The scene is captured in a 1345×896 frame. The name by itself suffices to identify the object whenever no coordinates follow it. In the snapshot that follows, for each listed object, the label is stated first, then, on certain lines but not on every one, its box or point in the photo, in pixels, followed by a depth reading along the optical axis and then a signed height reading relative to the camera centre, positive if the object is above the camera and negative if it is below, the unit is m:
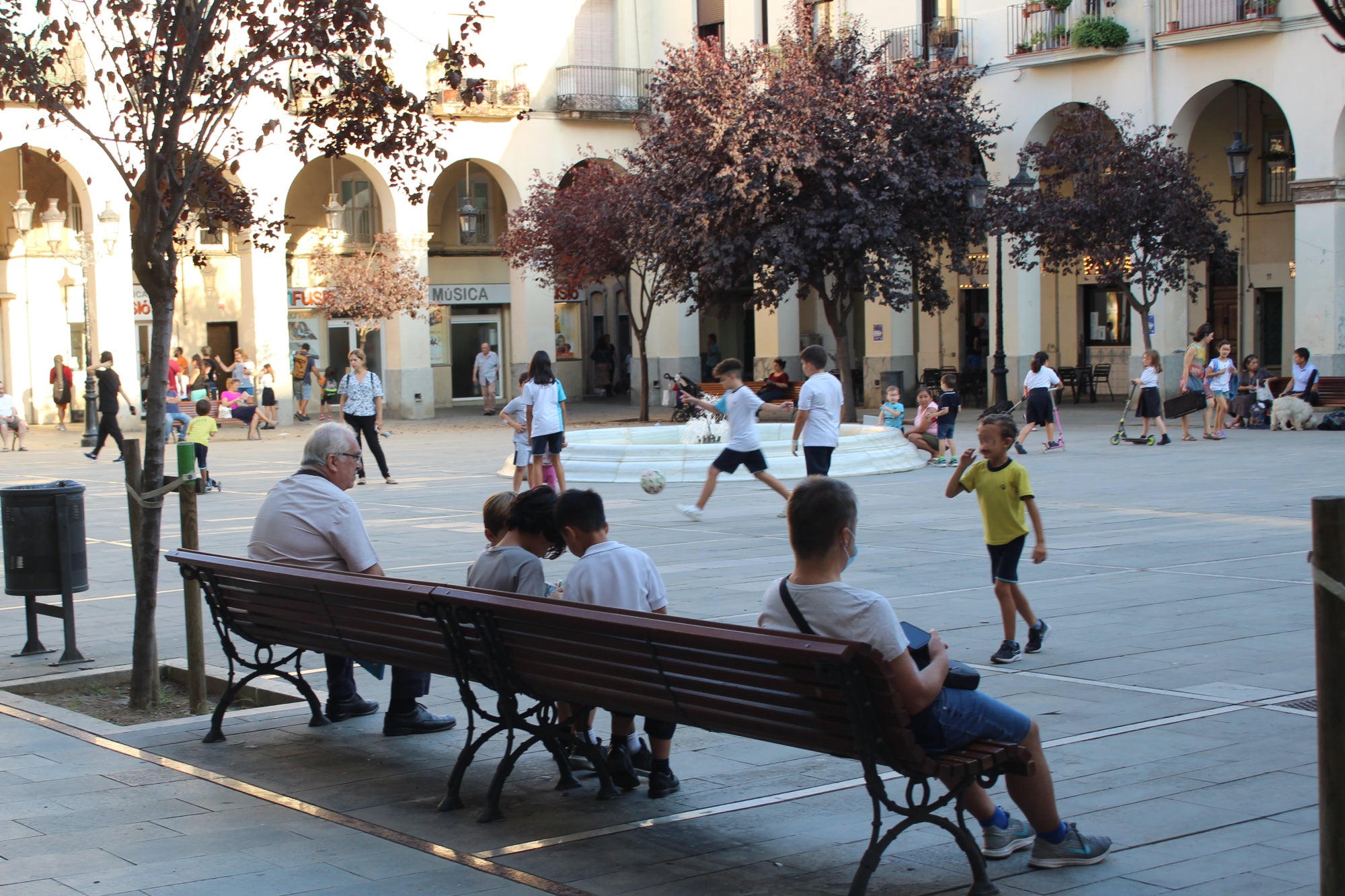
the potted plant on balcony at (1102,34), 30.75 +6.62
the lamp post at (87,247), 28.66 +2.74
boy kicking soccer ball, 14.24 -0.74
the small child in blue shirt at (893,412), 21.72 -0.84
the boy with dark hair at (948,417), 20.27 -0.88
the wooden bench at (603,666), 4.18 -1.02
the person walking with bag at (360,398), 18.27 -0.37
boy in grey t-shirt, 5.79 -0.74
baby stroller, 25.85 -0.85
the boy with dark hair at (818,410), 13.81 -0.49
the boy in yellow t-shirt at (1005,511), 7.73 -0.84
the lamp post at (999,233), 27.66 +2.37
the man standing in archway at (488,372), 38.19 -0.18
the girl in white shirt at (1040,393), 21.83 -0.61
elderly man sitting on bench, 6.44 -0.70
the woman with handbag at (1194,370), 23.56 -0.35
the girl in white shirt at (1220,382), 23.84 -0.56
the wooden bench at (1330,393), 26.77 -0.87
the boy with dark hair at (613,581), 5.41 -0.81
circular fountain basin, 18.59 -1.27
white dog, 25.22 -1.17
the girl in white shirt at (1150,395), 22.83 -0.71
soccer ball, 16.62 -1.37
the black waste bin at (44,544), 8.29 -0.95
